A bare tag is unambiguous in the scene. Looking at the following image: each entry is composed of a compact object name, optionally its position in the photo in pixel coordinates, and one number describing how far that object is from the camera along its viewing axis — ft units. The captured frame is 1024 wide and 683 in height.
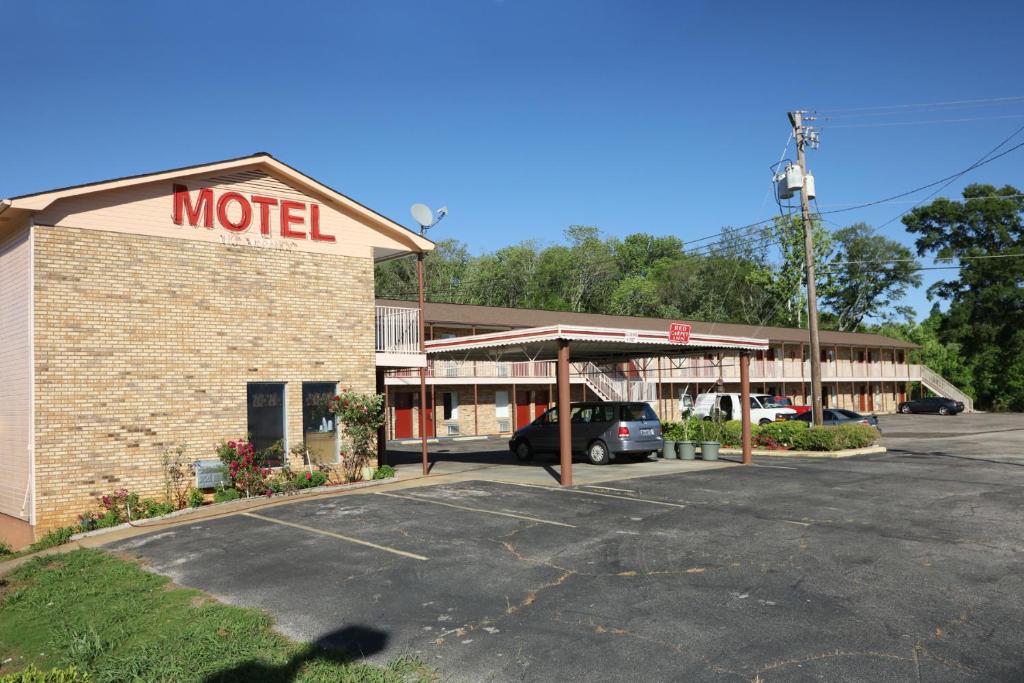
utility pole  86.89
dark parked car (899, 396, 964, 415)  181.57
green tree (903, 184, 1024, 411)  201.67
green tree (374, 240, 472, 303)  215.51
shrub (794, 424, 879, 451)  78.28
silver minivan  69.26
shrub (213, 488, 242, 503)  50.39
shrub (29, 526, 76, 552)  43.65
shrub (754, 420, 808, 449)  81.30
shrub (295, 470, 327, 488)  54.08
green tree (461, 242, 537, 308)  228.63
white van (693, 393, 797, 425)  115.24
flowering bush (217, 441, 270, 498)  51.03
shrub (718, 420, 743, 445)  84.28
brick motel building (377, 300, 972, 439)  122.93
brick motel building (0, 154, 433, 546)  46.14
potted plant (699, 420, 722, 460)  83.49
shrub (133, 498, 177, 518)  47.36
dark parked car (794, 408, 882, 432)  101.50
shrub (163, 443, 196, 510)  49.36
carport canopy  56.29
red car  124.57
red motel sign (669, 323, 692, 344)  64.59
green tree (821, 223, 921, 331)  258.16
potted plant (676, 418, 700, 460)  73.92
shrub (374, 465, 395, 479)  59.21
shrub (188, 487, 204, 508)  49.49
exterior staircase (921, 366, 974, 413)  197.67
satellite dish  69.56
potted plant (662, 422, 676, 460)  75.10
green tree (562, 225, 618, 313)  241.14
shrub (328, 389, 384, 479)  57.16
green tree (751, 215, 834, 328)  203.51
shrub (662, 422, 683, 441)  81.00
